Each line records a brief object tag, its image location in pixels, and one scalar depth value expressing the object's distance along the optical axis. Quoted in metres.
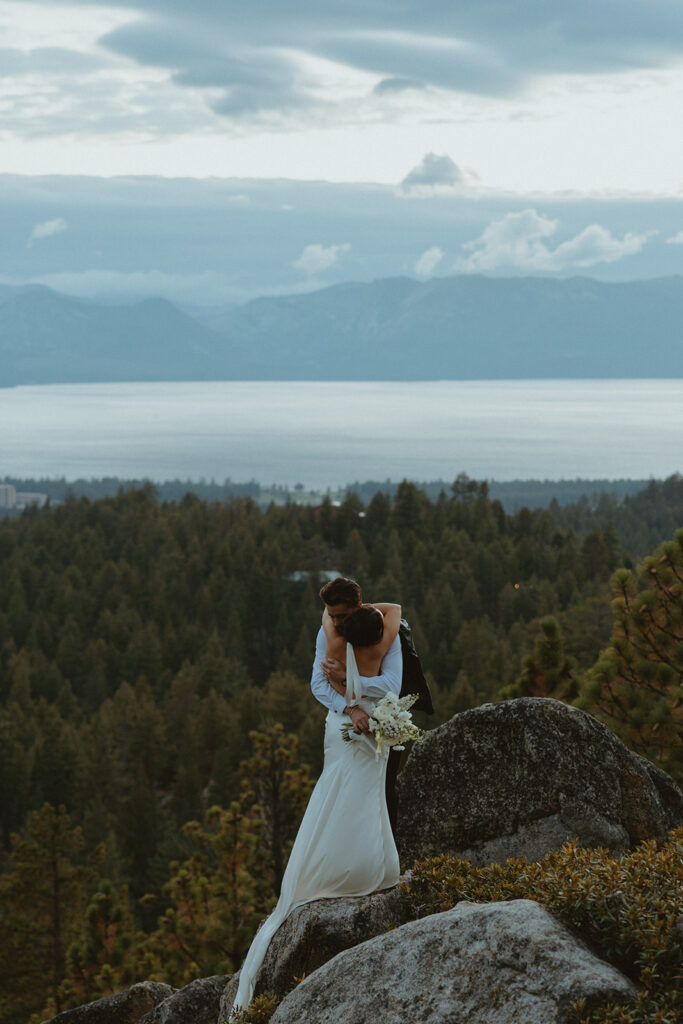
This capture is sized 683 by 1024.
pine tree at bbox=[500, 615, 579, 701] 13.23
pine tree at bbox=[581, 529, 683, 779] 12.16
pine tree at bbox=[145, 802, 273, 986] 15.73
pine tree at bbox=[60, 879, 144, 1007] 16.59
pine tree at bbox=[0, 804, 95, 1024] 27.09
